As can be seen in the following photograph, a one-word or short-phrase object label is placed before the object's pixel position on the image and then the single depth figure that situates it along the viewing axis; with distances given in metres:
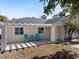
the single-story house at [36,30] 9.10
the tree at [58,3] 4.72
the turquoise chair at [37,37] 9.68
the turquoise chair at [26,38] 9.13
